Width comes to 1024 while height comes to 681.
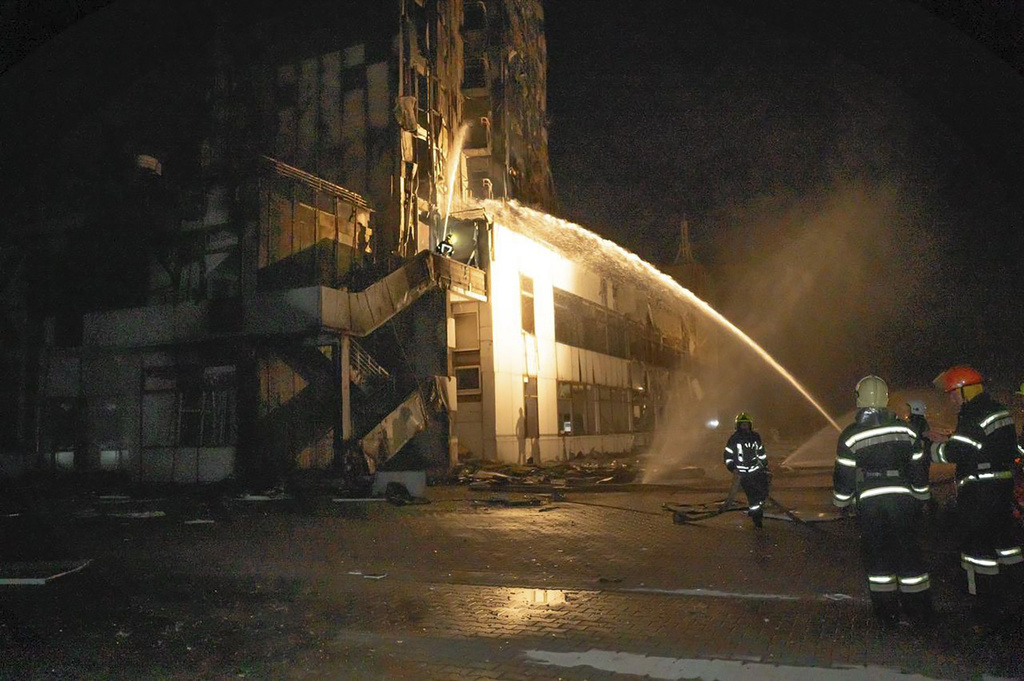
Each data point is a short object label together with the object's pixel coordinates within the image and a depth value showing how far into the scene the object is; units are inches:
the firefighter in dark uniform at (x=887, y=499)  215.6
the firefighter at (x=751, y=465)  420.5
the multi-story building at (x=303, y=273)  869.8
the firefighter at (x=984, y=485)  243.4
